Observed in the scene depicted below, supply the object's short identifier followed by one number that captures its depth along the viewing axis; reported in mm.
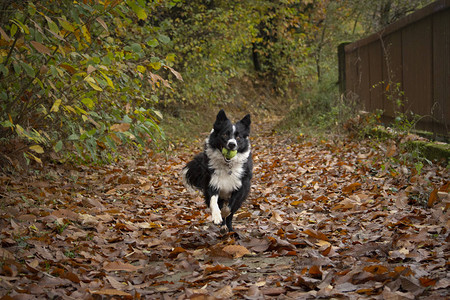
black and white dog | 5566
